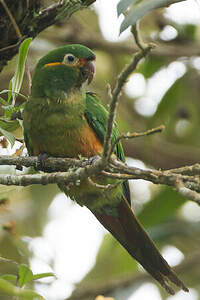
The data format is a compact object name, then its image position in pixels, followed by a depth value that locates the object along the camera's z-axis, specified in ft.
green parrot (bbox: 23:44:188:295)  22.59
